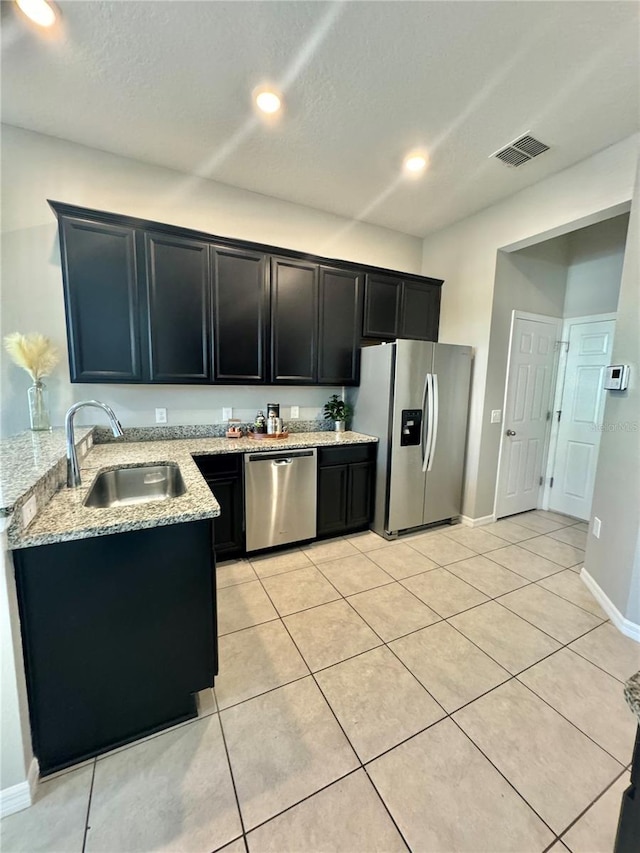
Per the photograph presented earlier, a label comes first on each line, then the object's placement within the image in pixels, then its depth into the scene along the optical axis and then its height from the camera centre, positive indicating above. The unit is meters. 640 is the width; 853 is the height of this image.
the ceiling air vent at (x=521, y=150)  2.31 +1.66
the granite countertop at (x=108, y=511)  1.15 -0.51
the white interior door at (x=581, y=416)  3.53 -0.29
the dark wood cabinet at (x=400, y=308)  3.37 +0.78
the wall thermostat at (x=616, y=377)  2.14 +0.08
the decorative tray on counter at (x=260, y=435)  2.99 -0.48
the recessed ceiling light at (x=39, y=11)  1.50 +1.64
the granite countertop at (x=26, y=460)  1.13 -0.37
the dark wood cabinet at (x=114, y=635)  1.19 -0.98
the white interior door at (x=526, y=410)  3.49 -0.24
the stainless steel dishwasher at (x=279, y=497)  2.68 -0.94
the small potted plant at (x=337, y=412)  3.46 -0.29
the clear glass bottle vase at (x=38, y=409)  2.23 -0.22
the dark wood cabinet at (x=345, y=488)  2.99 -0.95
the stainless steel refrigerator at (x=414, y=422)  2.99 -0.35
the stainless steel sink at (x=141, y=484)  1.99 -0.64
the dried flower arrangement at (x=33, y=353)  2.17 +0.14
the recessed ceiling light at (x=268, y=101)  1.98 +1.66
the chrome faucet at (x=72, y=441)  1.49 -0.29
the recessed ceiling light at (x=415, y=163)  2.52 +1.67
